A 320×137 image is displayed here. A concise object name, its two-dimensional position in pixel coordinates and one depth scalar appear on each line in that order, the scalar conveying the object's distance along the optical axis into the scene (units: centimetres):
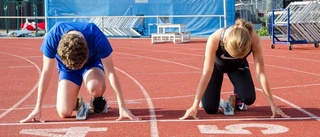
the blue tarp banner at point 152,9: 3216
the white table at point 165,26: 2430
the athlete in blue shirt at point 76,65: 554
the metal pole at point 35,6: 3978
